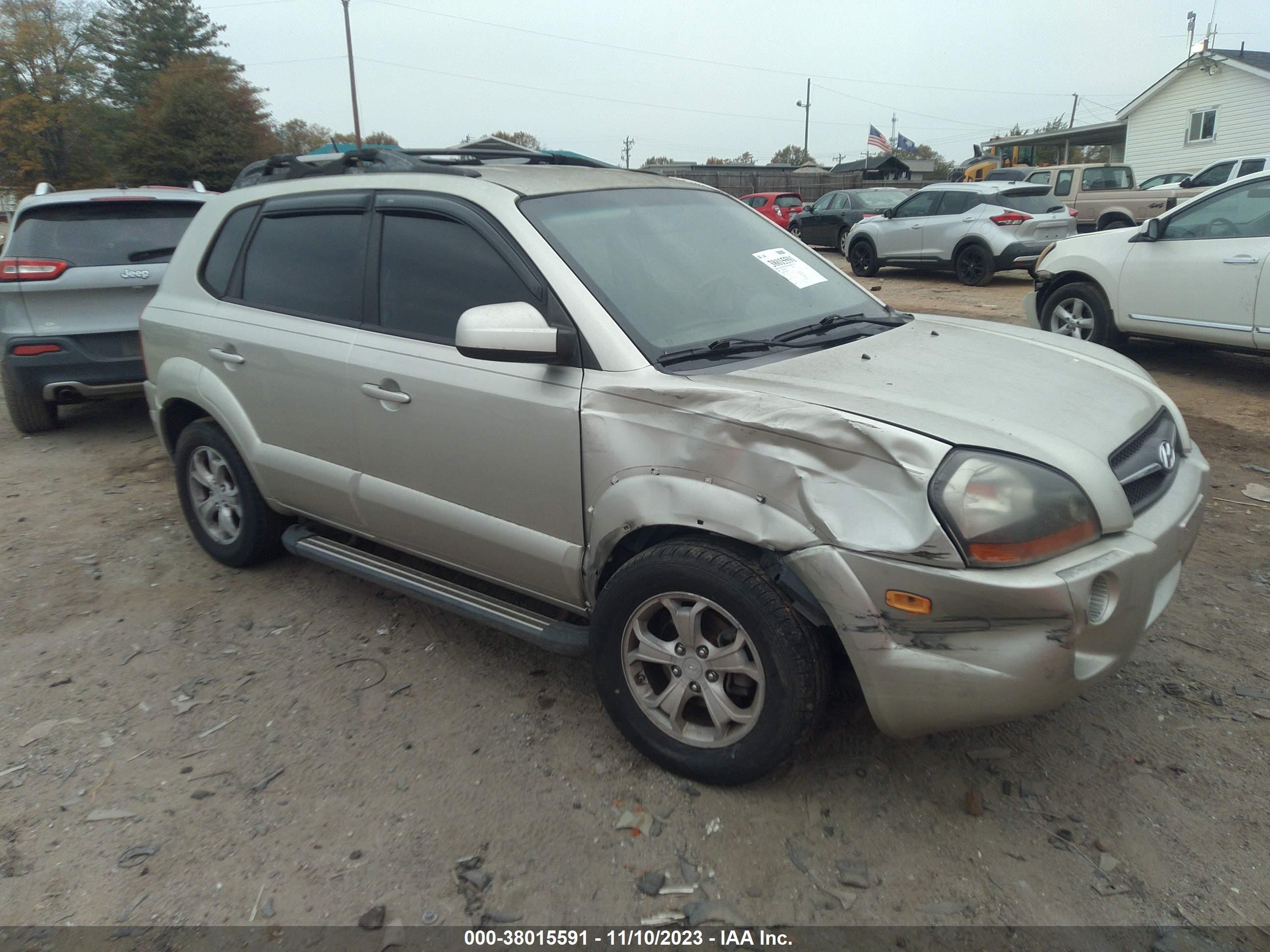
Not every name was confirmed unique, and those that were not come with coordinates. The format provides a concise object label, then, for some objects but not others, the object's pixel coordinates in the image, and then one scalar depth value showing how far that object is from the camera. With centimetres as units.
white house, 2703
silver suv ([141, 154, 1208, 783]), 220
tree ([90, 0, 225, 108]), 4125
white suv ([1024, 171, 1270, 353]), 651
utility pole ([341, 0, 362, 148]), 3781
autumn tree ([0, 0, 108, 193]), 3422
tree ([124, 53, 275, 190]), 3017
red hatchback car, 2270
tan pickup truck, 1744
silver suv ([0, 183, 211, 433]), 630
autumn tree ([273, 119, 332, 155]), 4008
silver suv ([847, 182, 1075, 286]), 1328
